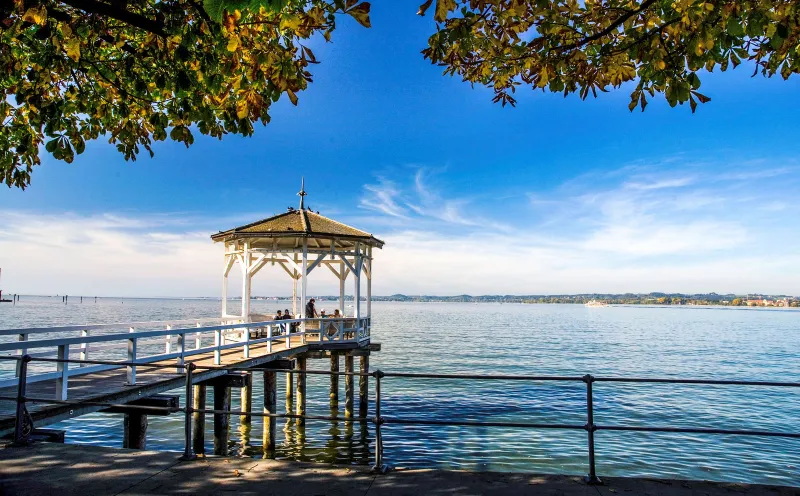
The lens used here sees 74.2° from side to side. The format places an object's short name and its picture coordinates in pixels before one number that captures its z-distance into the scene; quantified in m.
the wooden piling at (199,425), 12.52
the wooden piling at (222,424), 12.06
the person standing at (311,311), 19.78
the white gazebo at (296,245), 17.06
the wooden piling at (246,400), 15.08
